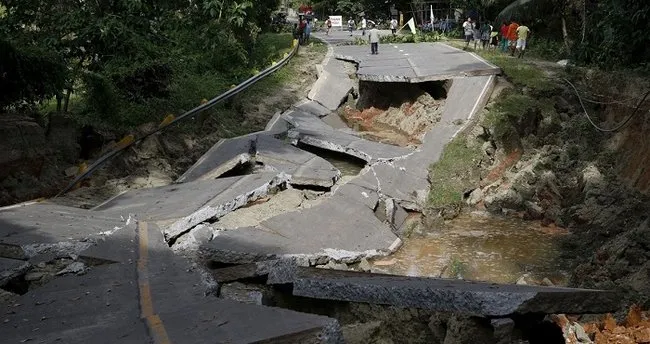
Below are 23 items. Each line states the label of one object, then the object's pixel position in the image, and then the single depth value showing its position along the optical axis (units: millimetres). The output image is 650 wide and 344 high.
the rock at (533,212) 11891
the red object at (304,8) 53841
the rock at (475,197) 12828
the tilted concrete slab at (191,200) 8195
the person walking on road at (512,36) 21272
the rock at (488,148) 14281
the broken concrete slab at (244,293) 5234
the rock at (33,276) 5633
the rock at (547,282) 8625
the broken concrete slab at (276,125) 14257
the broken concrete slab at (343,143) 13197
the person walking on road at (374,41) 23609
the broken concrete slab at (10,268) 5473
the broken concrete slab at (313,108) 17508
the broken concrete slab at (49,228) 6262
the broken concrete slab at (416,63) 17109
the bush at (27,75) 9117
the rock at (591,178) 11742
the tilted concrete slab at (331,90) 18859
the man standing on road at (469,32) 25078
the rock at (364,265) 8952
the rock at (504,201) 12312
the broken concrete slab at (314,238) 7750
